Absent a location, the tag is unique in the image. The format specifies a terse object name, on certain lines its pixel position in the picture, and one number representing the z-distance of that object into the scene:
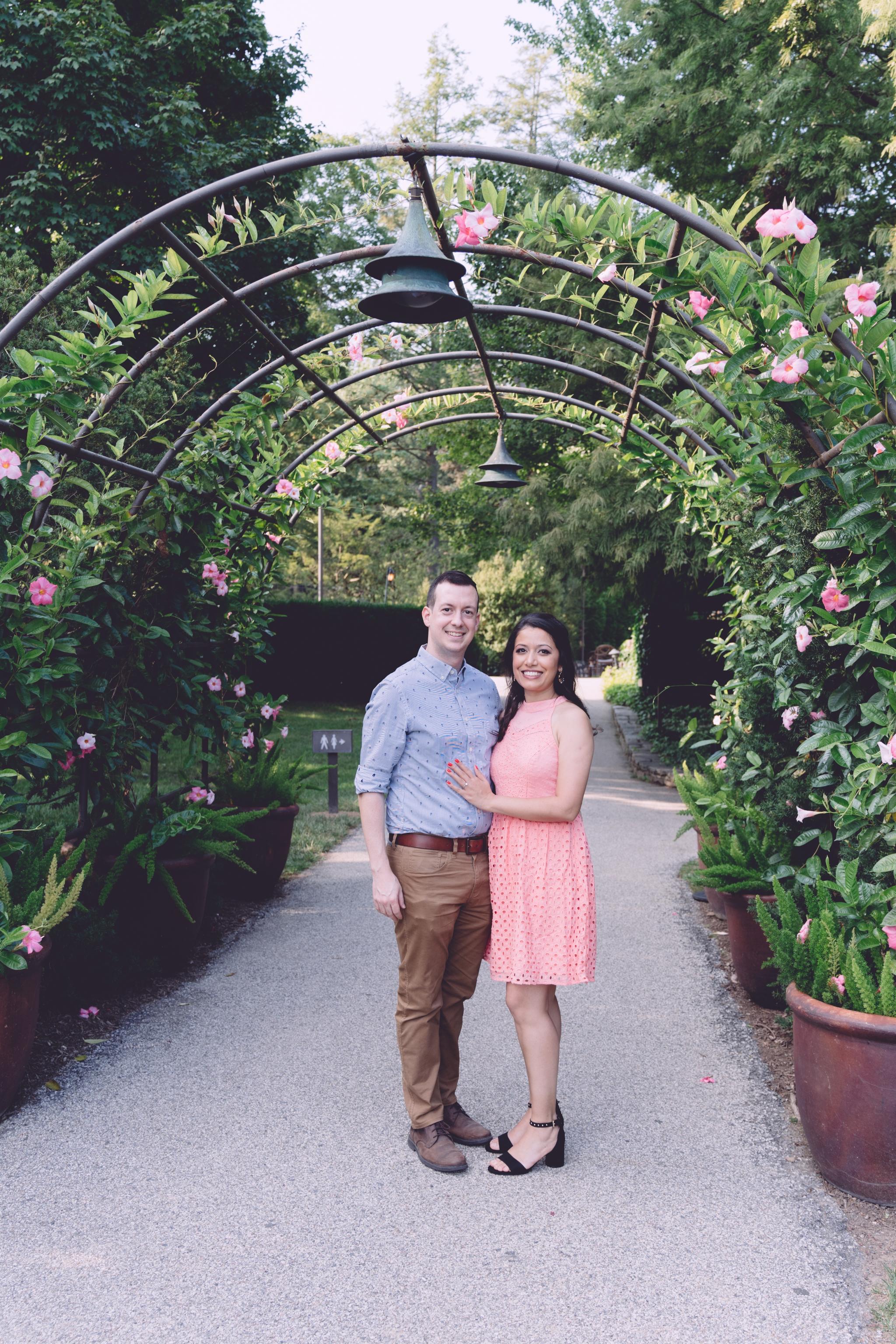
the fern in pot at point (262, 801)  6.09
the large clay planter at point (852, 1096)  2.79
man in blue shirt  3.00
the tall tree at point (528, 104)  23.00
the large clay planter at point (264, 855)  6.14
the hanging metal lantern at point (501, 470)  6.82
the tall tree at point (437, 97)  25.02
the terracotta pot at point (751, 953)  4.46
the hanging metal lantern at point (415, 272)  3.00
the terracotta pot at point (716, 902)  5.86
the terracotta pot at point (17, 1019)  3.25
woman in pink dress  2.96
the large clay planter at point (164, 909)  4.64
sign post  8.03
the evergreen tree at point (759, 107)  9.27
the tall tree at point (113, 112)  10.16
